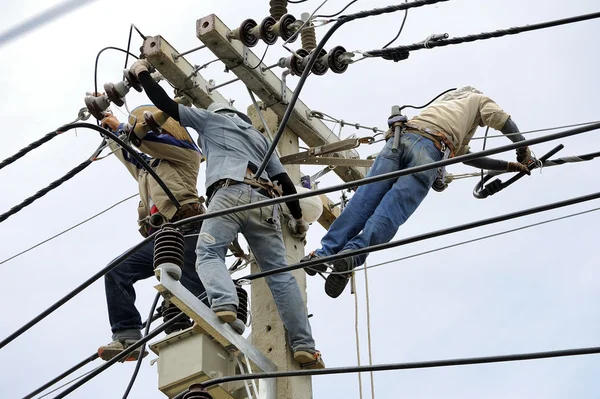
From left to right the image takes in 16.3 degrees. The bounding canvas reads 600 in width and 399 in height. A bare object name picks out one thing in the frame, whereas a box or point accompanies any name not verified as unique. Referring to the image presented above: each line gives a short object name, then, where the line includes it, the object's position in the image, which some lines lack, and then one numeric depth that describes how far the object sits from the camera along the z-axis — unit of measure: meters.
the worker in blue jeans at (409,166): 13.60
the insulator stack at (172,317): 12.95
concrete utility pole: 12.34
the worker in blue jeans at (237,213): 13.02
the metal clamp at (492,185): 14.96
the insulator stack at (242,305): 12.99
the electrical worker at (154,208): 15.14
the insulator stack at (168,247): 12.26
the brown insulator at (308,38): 15.32
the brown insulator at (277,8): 15.65
